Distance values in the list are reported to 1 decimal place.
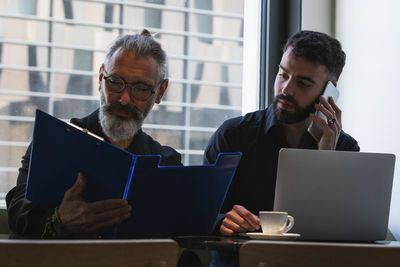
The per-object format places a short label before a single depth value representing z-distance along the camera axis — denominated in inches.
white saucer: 95.7
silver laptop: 99.5
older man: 102.0
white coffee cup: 97.5
